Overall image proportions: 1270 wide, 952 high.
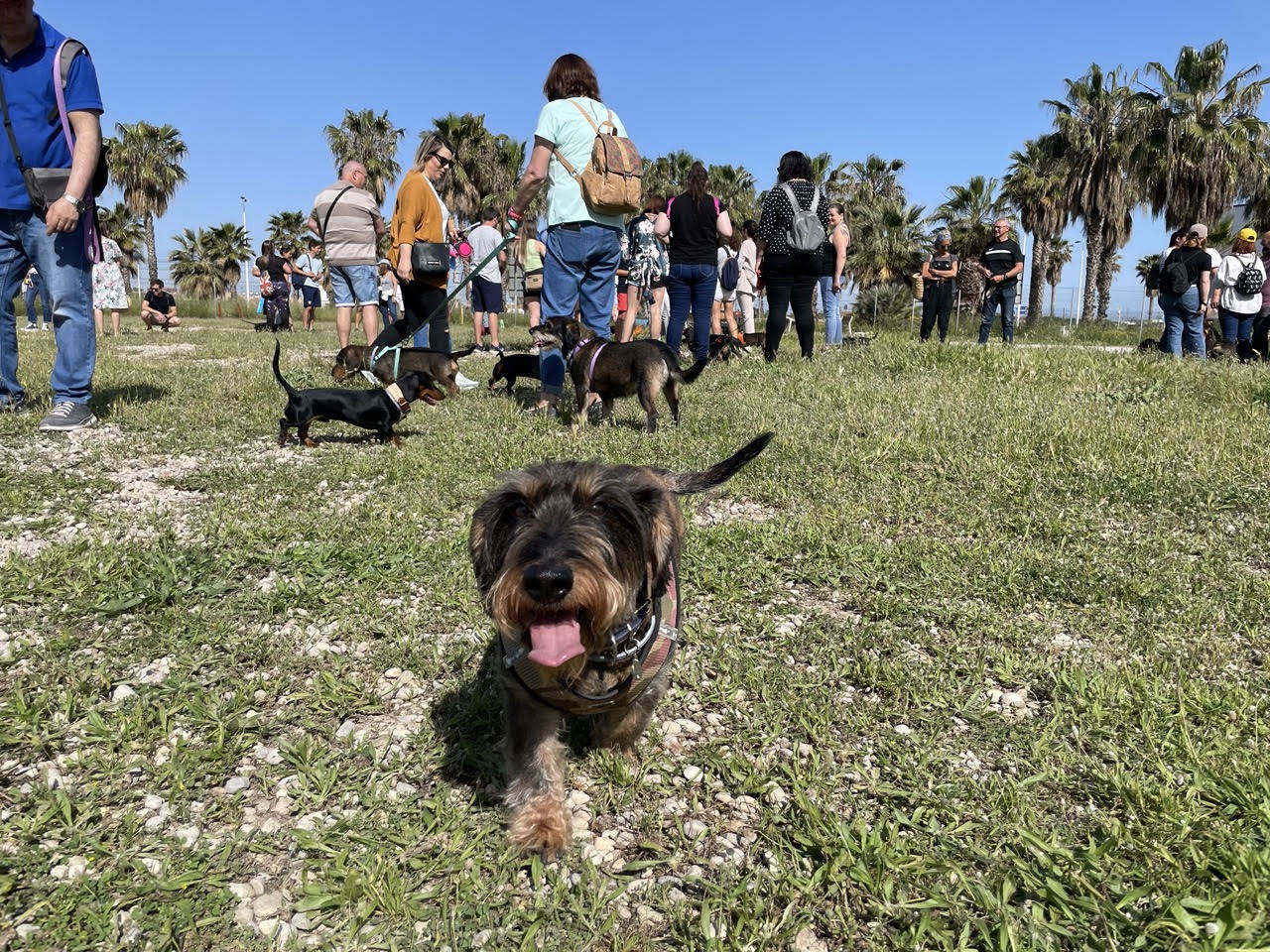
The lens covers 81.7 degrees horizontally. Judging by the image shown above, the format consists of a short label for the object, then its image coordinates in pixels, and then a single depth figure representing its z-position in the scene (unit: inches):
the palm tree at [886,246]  1802.4
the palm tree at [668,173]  1720.0
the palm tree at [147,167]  1831.9
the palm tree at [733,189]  1774.1
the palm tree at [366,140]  1740.9
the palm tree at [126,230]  1815.1
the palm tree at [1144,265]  2617.4
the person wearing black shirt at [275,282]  825.5
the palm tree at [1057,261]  2267.5
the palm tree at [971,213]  1662.2
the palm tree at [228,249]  2079.2
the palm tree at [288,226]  2110.0
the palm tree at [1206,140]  1093.1
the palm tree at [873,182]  2012.8
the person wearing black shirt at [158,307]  794.8
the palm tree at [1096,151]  1268.5
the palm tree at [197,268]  2060.7
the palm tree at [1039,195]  1380.4
